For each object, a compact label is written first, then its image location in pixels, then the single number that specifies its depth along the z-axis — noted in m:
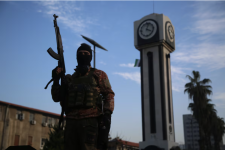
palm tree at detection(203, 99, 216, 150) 36.85
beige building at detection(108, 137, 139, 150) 49.02
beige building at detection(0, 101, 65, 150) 33.41
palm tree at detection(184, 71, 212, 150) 37.53
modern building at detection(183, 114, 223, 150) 133.00
